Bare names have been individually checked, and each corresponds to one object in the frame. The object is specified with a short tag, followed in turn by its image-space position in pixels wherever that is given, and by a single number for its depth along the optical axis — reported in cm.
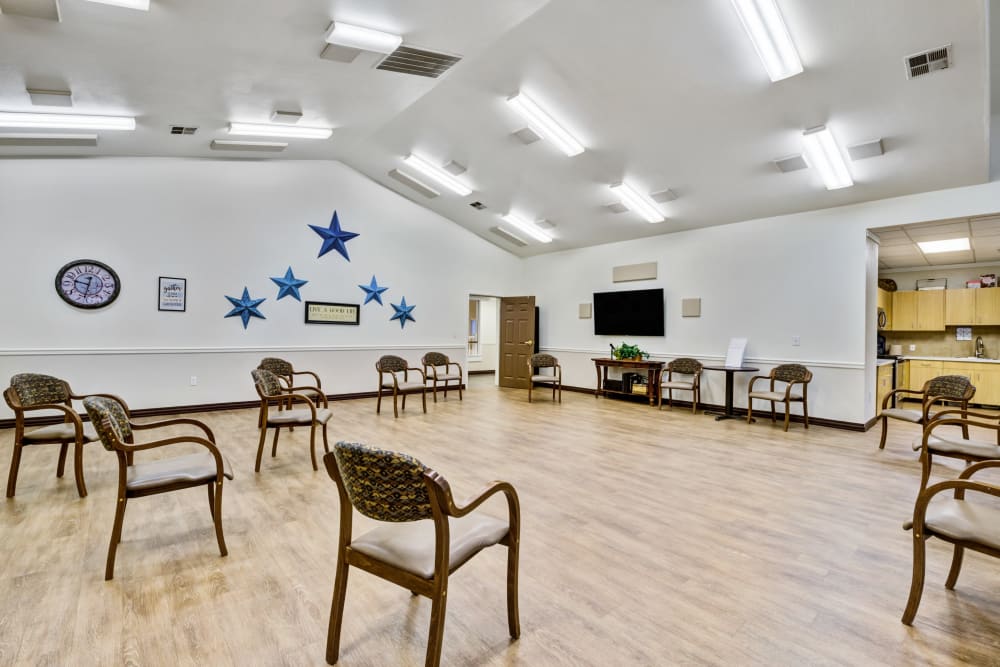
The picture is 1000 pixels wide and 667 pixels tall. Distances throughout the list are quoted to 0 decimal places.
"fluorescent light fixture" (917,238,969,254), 662
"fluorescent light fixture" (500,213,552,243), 856
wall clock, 579
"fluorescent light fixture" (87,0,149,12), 296
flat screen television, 802
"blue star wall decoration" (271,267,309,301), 731
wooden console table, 769
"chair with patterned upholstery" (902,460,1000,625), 186
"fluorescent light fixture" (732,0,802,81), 330
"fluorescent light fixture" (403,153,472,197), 709
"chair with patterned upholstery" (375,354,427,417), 643
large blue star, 768
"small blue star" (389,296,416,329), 856
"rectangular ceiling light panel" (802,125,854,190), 466
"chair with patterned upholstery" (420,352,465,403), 749
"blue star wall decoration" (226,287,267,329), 689
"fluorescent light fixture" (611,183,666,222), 660
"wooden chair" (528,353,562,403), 826
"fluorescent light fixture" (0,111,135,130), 448
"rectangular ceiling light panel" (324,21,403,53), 372
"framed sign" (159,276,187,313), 641
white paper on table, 676
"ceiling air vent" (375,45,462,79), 424
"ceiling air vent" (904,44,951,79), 351
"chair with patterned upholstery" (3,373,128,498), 324
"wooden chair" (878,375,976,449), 452
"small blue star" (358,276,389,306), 820
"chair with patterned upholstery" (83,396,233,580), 231
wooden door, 971
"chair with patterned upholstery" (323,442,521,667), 153
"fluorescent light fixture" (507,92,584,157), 498
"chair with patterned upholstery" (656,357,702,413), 700
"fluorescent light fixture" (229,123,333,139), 556
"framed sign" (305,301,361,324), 761
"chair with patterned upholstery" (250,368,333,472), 398
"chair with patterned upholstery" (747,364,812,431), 586
